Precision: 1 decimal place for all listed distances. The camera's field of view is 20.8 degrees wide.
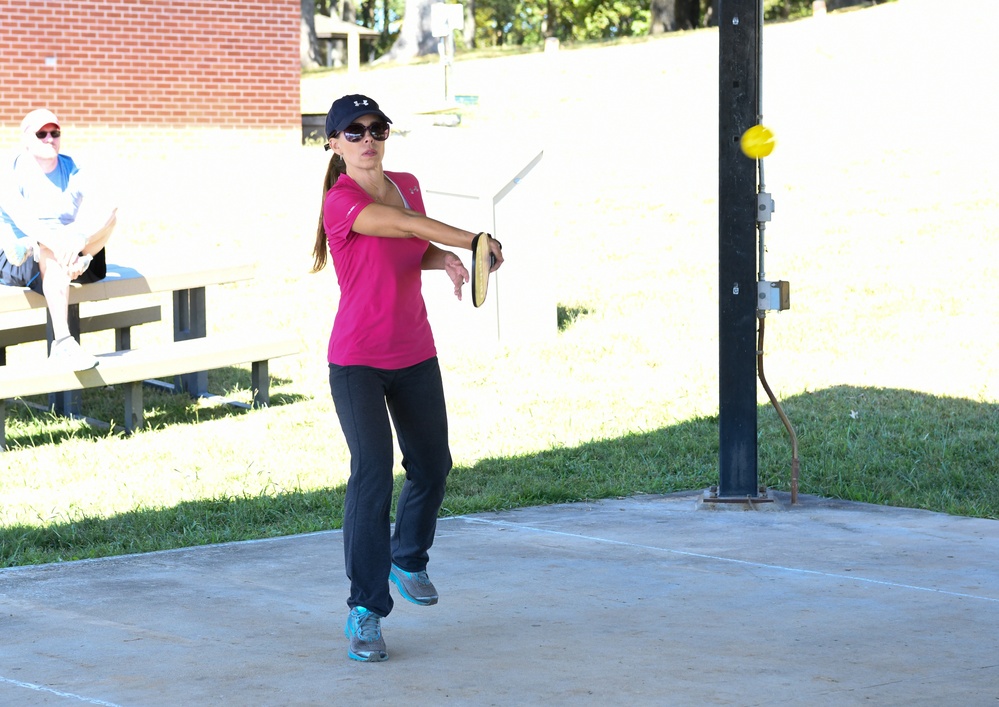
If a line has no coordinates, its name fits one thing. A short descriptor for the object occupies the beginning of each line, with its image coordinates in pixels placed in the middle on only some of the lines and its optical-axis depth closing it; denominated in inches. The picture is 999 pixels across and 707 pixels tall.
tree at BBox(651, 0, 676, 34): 3182.1
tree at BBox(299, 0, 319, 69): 3504.1
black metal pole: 501.7
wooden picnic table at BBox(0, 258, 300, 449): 631.8
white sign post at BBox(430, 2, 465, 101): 1670.4
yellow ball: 494.0
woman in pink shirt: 333.8
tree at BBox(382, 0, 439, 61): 3193.1
